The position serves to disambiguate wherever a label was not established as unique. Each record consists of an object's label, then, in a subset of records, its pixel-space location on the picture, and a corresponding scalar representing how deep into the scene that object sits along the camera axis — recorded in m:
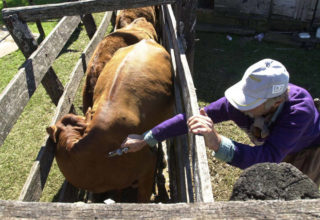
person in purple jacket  1.82
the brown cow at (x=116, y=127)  2.63
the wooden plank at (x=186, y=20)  3.40
